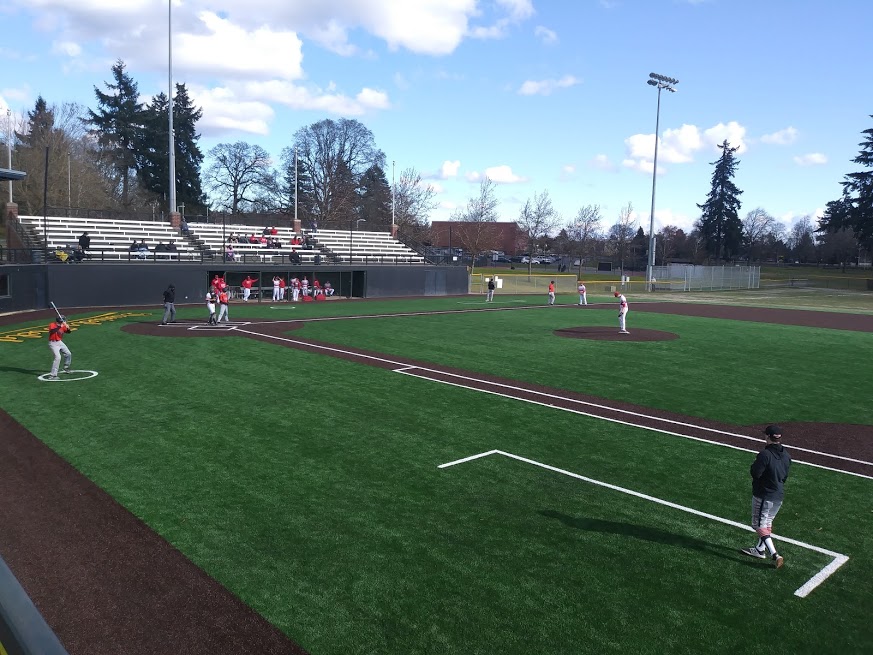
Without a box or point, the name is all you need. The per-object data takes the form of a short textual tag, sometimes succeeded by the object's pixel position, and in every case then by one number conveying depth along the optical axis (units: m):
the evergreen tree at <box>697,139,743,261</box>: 106.81
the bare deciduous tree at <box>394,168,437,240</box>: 86.81
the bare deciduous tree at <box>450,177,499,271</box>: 82.19
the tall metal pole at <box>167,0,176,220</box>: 41.31
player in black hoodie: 7.65
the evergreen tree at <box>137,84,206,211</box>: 76.88
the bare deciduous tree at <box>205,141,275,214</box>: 88.25
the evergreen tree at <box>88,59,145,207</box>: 77.38
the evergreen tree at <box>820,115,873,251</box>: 83.29
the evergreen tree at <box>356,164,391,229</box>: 95.75
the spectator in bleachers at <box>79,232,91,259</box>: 37.69
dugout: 32.69
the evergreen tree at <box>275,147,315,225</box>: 88.06
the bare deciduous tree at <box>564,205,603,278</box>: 99.31
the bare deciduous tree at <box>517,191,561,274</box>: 92.62
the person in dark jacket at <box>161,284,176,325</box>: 27.52
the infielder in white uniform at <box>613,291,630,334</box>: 27.31
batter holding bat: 16.47
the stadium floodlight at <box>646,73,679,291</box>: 55.53
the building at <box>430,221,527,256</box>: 94.38
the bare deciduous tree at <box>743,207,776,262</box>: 136.50
